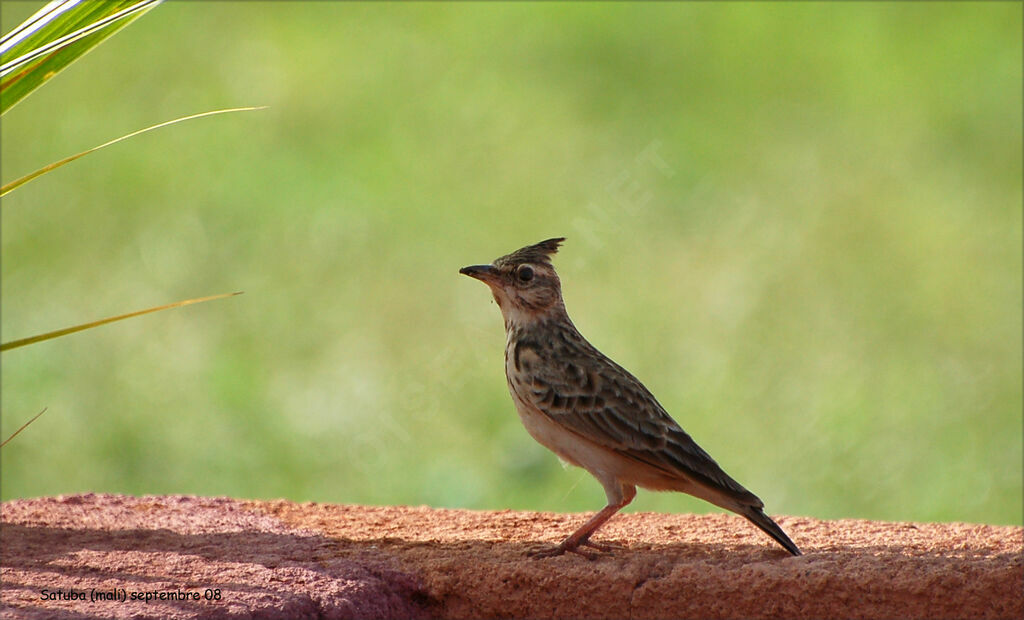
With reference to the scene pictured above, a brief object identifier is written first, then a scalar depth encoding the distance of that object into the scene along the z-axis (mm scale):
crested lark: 8273
